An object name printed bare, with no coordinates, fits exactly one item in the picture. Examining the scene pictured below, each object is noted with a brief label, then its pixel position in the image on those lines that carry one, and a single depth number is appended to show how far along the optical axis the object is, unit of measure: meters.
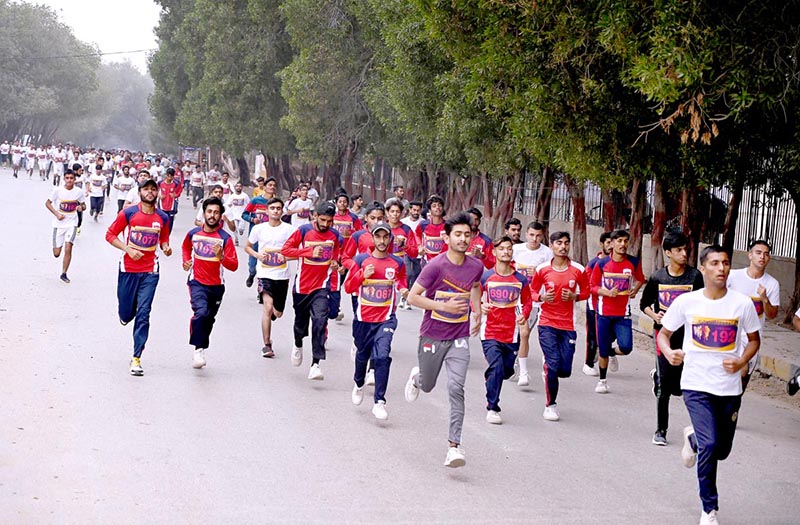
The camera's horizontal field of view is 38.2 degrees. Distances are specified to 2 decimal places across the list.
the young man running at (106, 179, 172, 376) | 11.08
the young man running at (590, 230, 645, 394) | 11.26
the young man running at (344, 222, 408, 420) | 9.77
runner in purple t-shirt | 8.08
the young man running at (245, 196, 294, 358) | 12.16
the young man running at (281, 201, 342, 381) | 11.41
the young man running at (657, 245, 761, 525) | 6.89
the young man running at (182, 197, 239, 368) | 11.30
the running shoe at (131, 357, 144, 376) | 10.66
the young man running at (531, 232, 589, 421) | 9.91
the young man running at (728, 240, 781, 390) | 10.27
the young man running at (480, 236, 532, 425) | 9.89
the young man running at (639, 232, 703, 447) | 8.90
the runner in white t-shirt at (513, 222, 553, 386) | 12.24
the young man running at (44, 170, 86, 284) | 17.53
